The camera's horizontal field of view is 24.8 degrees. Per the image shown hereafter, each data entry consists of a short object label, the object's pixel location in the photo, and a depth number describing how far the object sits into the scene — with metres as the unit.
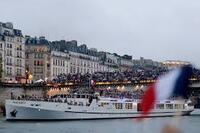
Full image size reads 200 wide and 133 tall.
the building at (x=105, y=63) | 147.81
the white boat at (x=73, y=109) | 58.39
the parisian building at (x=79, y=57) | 130.81
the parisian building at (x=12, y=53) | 103.53
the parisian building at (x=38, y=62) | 114.87
